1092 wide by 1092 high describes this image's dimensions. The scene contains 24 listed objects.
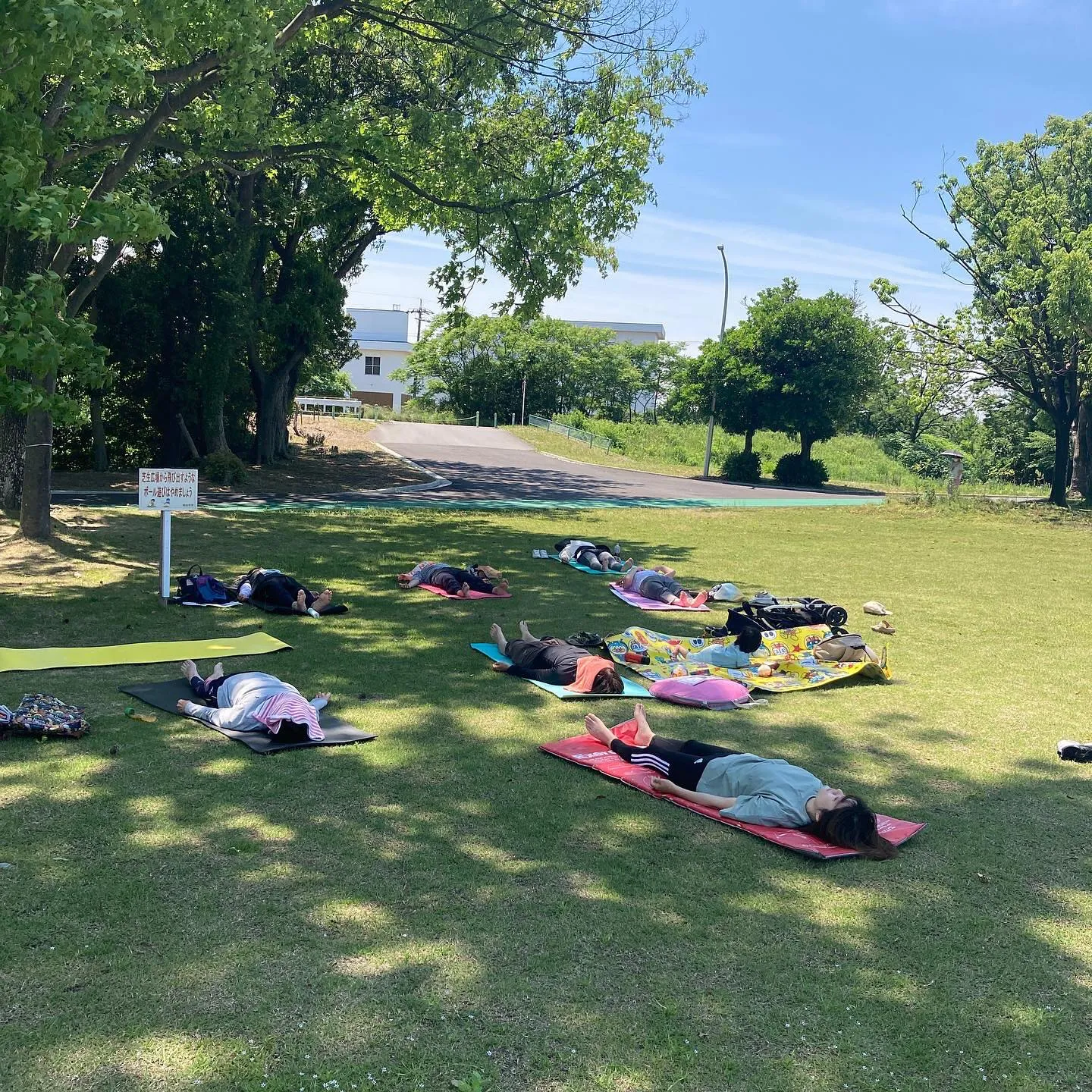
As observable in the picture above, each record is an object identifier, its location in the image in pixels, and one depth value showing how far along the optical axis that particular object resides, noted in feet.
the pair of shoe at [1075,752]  22.02
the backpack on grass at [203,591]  34.27
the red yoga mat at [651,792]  16.65
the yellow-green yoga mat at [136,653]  25.68
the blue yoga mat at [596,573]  45.37
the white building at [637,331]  308.40
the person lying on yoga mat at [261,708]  20.53
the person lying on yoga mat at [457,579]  38.32
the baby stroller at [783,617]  31.53
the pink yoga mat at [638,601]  37.91
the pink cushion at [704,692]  25.13
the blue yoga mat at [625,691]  25.11
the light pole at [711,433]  113.56
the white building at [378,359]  290.15
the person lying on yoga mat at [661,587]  38.45
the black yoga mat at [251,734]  20.29
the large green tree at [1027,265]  87.76
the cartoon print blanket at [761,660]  27.78
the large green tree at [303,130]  27.07
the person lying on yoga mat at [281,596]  33.53
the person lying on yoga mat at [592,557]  45.91
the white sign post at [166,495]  33.24
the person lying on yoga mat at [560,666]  25.44
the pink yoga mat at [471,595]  37.78
